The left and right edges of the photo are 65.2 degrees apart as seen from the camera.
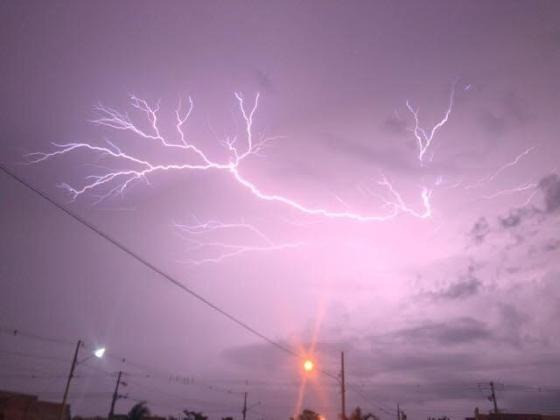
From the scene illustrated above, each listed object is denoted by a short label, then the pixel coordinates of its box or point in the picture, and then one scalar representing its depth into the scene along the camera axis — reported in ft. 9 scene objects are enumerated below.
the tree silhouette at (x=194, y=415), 121.90
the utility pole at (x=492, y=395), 130.52
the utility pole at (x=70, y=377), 65.65
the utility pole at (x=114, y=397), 100.96
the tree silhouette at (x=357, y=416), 86.02
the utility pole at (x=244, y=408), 141.67
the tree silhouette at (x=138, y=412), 100.83
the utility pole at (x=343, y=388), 74.23
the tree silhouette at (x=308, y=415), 96.99
